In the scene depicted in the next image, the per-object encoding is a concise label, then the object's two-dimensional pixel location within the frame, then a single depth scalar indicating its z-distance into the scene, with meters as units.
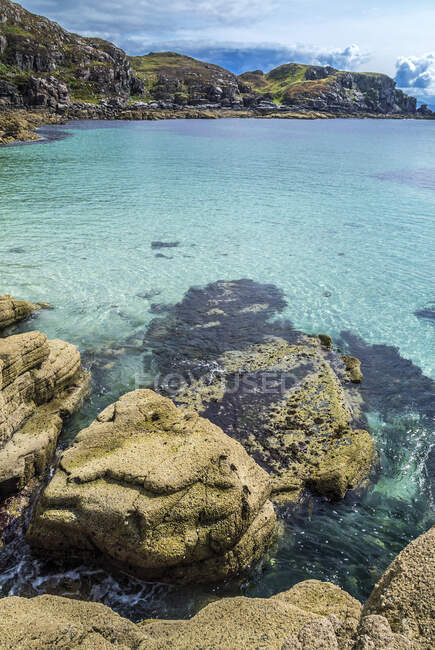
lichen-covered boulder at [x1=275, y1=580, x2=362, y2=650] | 6.54
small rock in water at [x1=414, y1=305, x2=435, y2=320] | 20.44
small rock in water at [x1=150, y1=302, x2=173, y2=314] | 20.12
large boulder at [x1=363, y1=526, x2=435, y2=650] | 4.62
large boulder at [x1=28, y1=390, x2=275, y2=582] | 8.14
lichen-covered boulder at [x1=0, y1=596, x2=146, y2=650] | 5.50
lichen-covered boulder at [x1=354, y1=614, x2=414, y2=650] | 4.38
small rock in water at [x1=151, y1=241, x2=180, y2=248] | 28.98
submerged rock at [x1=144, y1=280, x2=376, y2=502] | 11.27
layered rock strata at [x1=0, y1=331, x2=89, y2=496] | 10.52
